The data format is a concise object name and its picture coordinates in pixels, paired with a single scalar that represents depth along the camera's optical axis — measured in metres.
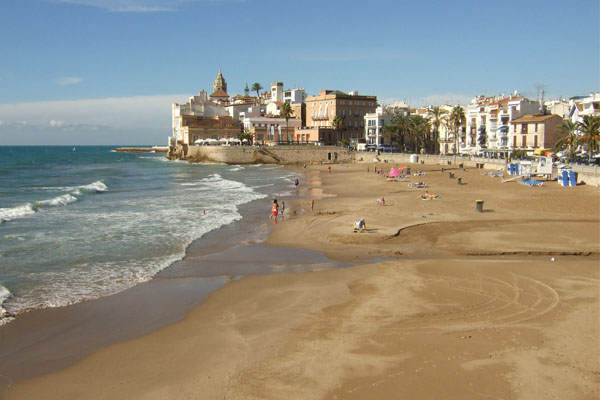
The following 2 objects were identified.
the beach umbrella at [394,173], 51.94
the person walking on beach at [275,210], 29.30
